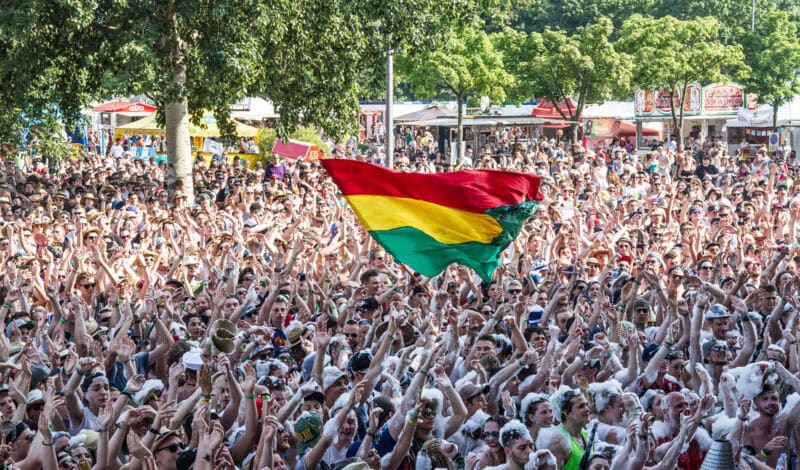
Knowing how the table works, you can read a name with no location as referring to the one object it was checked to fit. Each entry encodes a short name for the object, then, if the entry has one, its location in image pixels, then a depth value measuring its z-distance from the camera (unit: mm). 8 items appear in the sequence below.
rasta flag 10453
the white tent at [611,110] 48844
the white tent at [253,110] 45031
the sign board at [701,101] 45250
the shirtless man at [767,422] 7562
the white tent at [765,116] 42662
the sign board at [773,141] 39000
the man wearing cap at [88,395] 8172
